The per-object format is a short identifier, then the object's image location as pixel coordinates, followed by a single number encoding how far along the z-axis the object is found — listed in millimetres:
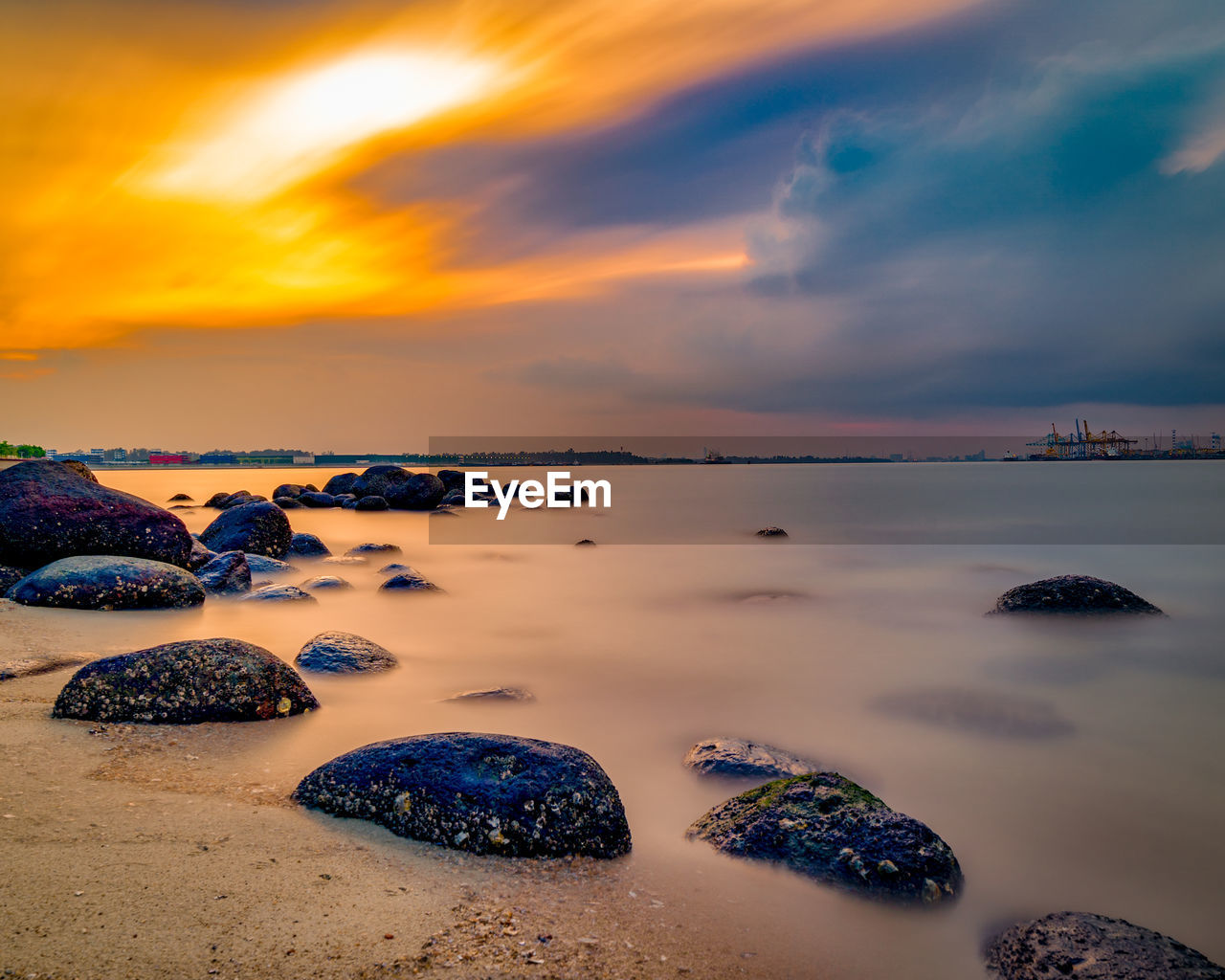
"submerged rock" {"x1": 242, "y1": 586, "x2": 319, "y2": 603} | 9508
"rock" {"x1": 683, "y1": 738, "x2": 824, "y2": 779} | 4742
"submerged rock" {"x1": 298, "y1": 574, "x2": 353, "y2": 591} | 10854
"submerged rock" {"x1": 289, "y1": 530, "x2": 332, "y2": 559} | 14656
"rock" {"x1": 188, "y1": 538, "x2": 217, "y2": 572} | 10805
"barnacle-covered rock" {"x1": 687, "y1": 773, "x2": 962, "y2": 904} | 3404
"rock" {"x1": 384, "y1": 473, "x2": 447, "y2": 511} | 31422
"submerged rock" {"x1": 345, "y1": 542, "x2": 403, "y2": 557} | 14711
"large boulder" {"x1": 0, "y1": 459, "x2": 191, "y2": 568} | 9562
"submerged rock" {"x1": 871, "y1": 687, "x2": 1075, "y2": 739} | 6191
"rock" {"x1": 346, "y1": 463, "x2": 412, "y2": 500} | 31656
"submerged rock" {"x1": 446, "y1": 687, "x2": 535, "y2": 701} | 6238
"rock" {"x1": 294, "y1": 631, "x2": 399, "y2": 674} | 6531
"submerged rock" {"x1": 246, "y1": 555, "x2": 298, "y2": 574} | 11500
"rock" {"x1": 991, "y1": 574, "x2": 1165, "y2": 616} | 9586
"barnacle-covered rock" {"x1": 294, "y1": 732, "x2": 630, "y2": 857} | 3393
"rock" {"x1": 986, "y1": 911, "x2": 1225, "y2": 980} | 2715
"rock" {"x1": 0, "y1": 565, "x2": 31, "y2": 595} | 8648
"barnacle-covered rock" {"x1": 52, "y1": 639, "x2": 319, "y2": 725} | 4566
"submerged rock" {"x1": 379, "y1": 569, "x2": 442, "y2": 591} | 11000
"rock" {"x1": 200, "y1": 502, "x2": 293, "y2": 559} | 13609
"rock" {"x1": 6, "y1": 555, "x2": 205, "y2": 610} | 7820
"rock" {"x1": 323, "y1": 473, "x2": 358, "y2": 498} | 36094
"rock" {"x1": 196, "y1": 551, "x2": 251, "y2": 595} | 9612
